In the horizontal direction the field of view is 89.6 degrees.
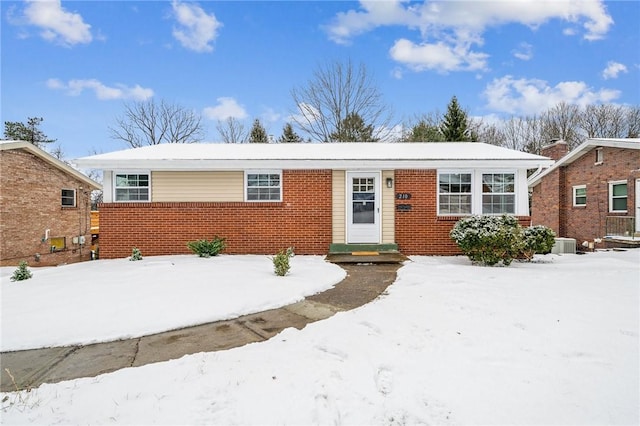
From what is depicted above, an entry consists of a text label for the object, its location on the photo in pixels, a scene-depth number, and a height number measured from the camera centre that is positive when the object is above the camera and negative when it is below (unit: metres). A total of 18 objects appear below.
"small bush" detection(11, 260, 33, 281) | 6.45 -1.27
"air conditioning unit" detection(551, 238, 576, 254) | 13.00 -1.41
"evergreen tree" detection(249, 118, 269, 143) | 26.42 +6.46
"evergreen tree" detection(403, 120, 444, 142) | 24.25 +6.01
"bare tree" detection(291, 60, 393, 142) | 21.58 +7.55
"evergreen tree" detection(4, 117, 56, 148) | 24.02 +6.13
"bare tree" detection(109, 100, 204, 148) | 25.64 +7.12
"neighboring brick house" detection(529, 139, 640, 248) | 13.38 +1.01
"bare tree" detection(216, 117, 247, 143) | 27.56 +7.00
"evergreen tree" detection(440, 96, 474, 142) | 22.81 +6.29
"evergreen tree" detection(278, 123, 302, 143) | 26.06 +6.24
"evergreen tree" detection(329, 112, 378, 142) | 22.34 +5.66
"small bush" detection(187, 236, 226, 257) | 8.76 -0.99
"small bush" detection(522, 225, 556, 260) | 8.23 -0.72
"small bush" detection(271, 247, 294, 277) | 6.37 -1.07
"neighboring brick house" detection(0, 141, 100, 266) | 12.29 +0.15
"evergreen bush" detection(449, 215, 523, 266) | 7.71 -0.67
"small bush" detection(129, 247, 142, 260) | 8.72 -1.19
